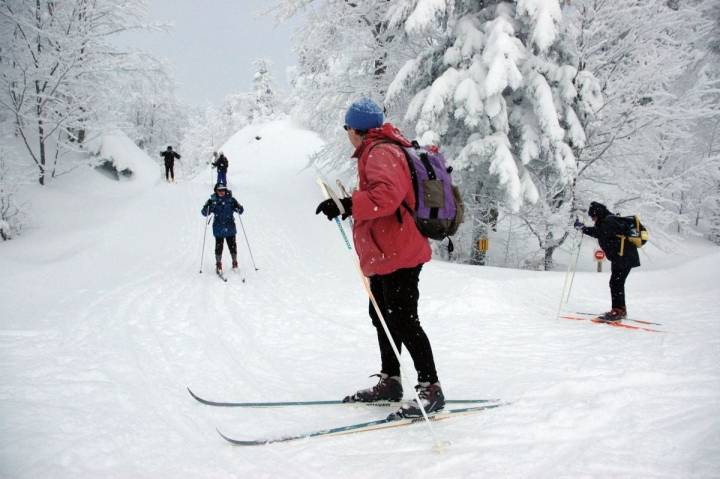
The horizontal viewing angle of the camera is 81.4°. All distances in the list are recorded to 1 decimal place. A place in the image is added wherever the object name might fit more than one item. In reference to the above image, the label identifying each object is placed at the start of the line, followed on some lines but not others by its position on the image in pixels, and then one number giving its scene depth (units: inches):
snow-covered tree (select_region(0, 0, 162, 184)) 516.1
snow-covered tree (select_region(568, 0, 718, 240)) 438.3
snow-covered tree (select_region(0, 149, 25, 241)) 456.8
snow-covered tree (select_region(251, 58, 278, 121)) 2381.9
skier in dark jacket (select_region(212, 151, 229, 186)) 777.6
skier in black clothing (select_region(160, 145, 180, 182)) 920.5
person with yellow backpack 262.2
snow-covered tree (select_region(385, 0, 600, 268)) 362.9
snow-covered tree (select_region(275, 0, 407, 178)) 512.7
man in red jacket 108.3
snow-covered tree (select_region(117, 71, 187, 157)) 1404.5
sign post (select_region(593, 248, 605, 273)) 288.9
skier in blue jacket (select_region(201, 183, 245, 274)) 378.3
